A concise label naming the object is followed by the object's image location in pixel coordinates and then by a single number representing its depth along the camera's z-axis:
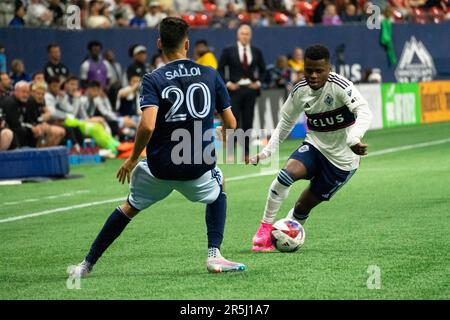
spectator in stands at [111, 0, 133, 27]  26.05
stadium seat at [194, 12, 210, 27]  27.59
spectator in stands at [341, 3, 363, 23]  31.66
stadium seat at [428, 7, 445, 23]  33.47
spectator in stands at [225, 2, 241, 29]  27.92
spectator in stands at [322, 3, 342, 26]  31.08
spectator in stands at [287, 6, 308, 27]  30.59
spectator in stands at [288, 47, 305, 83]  27.48
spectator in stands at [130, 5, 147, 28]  26.33
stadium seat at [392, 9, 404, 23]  32.59
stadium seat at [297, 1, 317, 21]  31.91
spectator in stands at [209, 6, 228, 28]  27.77
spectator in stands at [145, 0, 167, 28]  26.55
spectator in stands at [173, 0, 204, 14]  28.20
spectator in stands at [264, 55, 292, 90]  26.36
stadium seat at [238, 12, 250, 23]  28.71
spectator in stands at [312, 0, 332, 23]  31.22
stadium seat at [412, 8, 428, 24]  32.99
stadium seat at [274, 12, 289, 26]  30.14
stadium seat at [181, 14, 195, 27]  27.58
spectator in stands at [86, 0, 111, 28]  24.61
